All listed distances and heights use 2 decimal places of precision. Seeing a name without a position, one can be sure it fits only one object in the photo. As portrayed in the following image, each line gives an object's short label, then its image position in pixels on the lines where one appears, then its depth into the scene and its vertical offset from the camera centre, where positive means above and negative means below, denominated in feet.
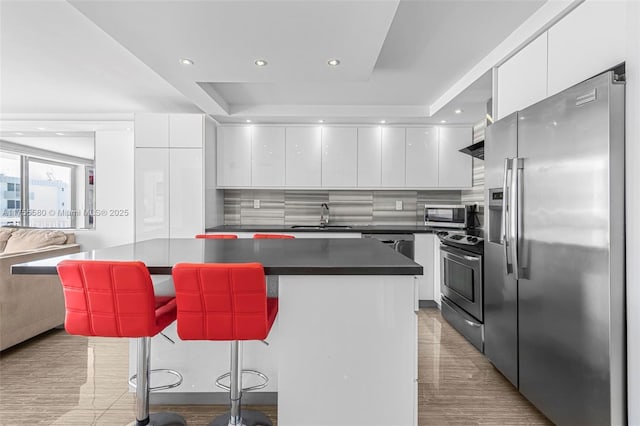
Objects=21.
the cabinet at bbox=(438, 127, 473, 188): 14.28 +2.28
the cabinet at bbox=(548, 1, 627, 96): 5.12 +2.83
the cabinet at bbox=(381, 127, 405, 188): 14.33 +2.35
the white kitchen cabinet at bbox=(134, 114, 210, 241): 12.50 +1.11
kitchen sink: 14.80 -0.63
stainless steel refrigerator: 4.67 -0.70
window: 15.10 +1.09
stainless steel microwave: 13.26 -0.17
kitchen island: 4.84 -1.95
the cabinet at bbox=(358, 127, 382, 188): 14.30 +2.35
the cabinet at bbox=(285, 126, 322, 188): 14.28 +2.35
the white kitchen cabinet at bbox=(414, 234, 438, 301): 13.24 -1.87
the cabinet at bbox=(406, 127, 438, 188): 14.33 +2.51
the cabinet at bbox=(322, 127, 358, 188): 14.29 +2.35
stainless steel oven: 8.83 -2.17
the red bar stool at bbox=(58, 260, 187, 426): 4.34 -1.14
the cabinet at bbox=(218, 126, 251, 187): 14.24 +2.48
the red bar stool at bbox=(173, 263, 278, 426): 4.22 -1.14
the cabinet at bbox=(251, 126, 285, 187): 14.28 +2.35
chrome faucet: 15.34 -0.04
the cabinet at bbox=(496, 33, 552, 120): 6.83 +2.96
